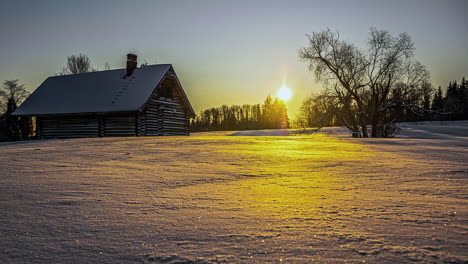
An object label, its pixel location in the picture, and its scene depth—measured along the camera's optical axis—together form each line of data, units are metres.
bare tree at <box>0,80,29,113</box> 38.59
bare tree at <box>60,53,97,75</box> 43.25
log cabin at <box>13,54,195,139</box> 21.33
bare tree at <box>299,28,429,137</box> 19.50
